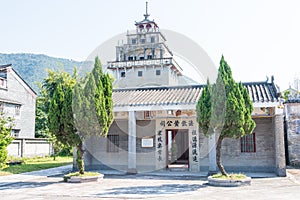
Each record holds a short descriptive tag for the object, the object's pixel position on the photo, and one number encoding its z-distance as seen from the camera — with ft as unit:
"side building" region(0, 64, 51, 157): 65.10
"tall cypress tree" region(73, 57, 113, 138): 31.65
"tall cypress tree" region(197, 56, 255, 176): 29.12
